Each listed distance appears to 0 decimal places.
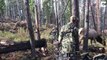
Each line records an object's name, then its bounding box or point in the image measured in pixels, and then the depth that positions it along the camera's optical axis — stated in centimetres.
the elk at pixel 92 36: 911
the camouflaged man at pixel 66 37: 436
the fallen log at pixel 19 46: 638
